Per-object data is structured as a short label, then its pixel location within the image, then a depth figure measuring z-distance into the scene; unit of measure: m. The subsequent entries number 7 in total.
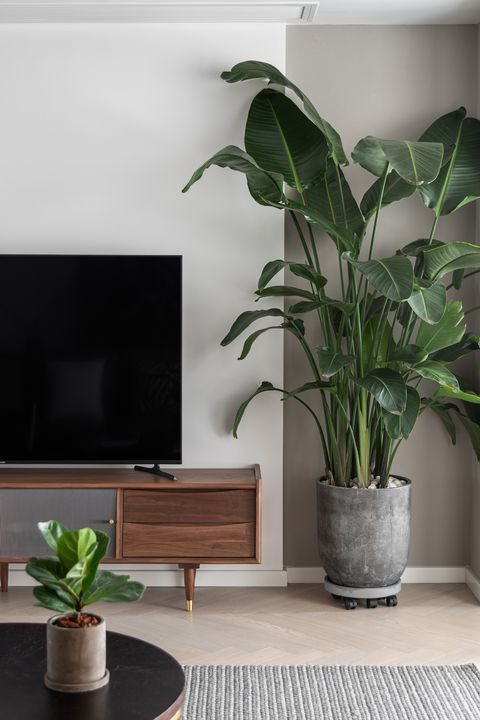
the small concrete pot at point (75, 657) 1.80
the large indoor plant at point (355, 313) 3.28
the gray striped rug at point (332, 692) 2.56
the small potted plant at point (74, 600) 1.81
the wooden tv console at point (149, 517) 3.41
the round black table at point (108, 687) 1.73
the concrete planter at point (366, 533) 3.40
